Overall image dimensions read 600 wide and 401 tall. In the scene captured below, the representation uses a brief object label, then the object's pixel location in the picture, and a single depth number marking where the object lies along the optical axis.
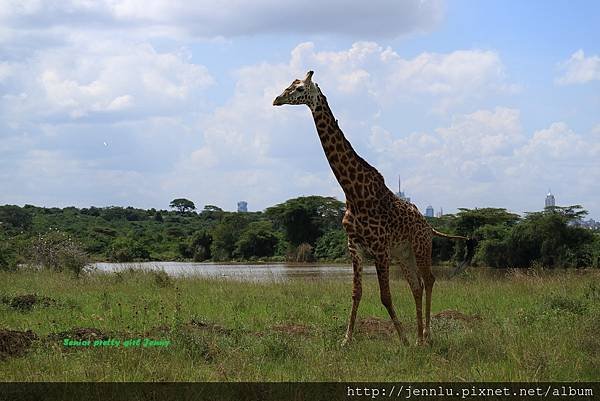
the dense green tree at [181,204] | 90.69
